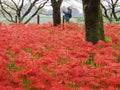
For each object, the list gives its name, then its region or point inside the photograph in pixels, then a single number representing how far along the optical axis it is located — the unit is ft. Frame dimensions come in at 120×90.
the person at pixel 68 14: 106.25
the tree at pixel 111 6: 156.66
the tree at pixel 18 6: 149.89
